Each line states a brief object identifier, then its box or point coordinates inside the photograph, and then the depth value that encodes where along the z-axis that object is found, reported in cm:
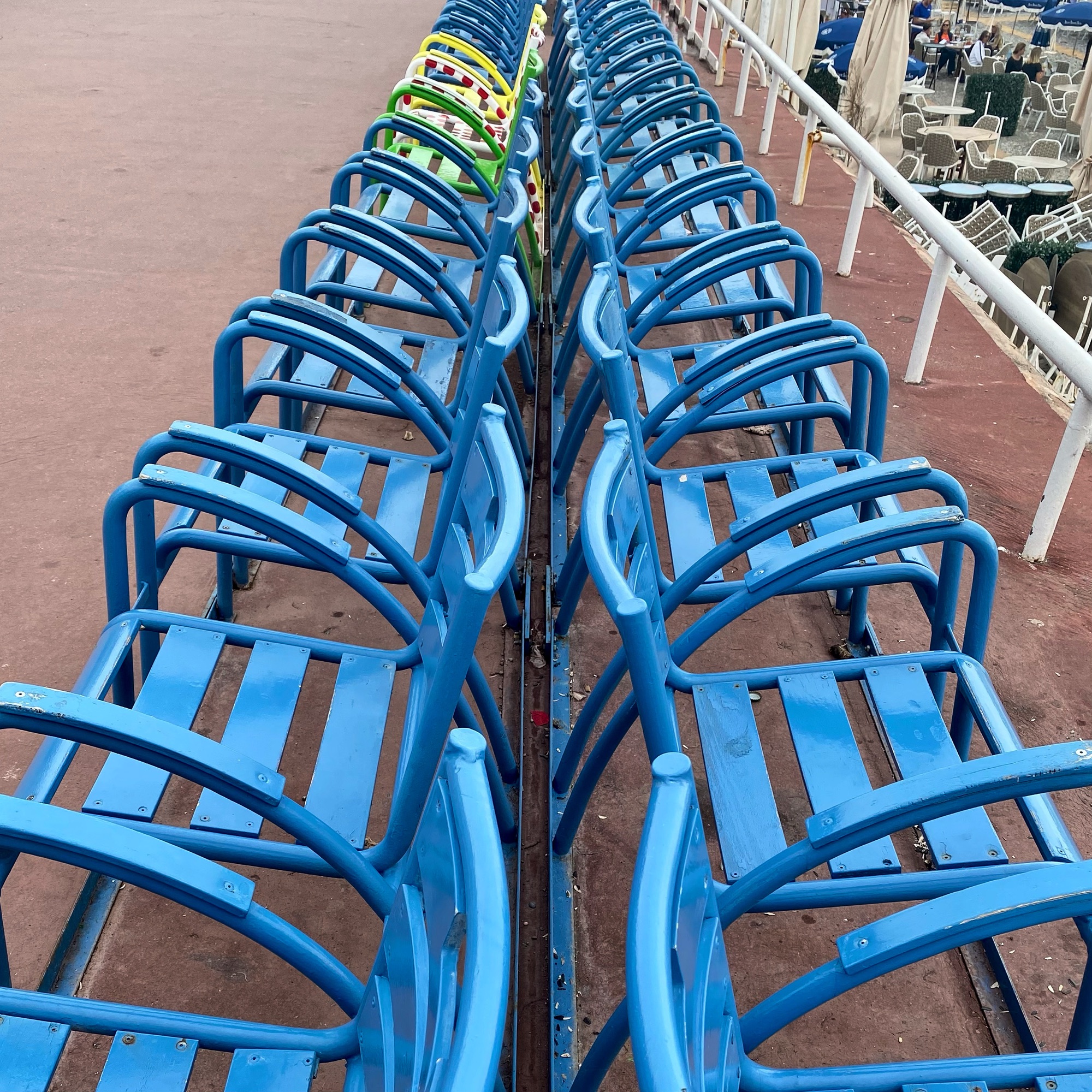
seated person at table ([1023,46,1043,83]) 2117
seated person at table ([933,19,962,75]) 2183
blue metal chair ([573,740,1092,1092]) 85
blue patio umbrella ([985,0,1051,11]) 2389
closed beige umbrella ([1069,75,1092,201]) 1216
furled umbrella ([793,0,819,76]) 1037
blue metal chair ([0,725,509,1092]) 90
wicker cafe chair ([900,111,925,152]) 1552
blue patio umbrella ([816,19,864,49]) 1947
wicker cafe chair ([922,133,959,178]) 1459
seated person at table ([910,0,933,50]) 2305
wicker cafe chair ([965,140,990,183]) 1421
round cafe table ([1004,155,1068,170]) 1456
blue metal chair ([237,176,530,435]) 244
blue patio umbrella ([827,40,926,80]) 1775
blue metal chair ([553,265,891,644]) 222
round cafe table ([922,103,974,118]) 1661
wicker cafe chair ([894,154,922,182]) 1446
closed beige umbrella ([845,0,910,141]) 1130
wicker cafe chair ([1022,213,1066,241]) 1162
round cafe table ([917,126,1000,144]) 1536
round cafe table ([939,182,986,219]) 1255
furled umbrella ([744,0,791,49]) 942
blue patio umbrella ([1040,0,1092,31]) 1992
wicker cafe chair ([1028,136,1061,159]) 1583
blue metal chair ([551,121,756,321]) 318
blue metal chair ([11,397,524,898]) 144
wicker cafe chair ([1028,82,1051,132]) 1869
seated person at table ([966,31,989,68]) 2100
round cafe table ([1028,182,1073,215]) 1323
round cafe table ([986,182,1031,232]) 1292
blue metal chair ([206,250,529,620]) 212
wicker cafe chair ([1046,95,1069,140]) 1722
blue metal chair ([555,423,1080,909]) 149
